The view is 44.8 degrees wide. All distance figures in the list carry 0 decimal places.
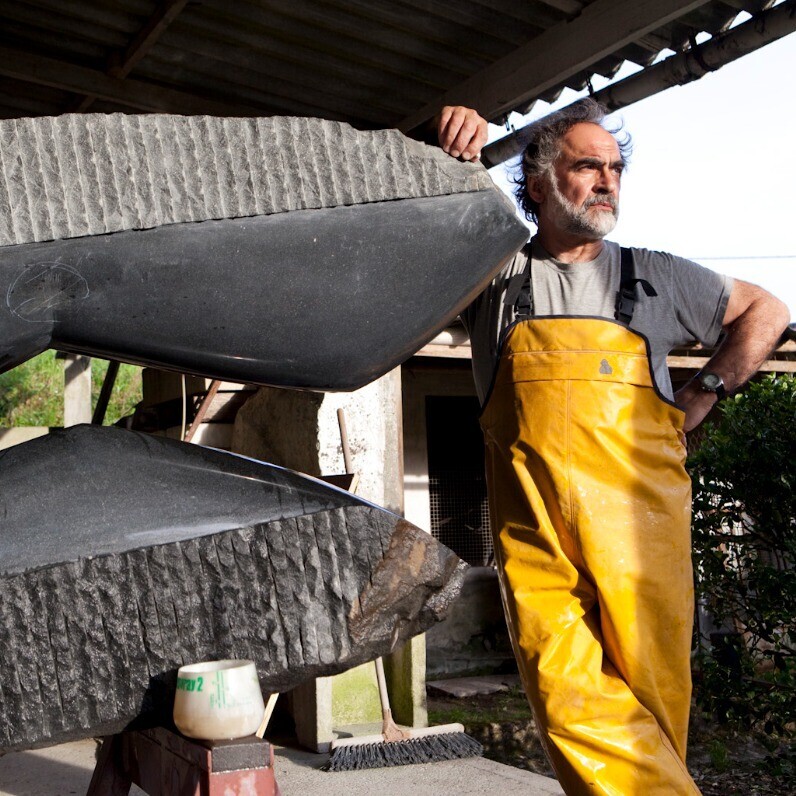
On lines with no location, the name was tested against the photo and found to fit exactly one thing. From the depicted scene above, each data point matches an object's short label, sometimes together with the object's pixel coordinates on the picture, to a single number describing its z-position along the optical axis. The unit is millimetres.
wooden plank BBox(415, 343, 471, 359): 5182
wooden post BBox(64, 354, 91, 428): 6613
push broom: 3650
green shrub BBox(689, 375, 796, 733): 3621
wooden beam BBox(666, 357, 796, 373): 5801
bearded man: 1799
